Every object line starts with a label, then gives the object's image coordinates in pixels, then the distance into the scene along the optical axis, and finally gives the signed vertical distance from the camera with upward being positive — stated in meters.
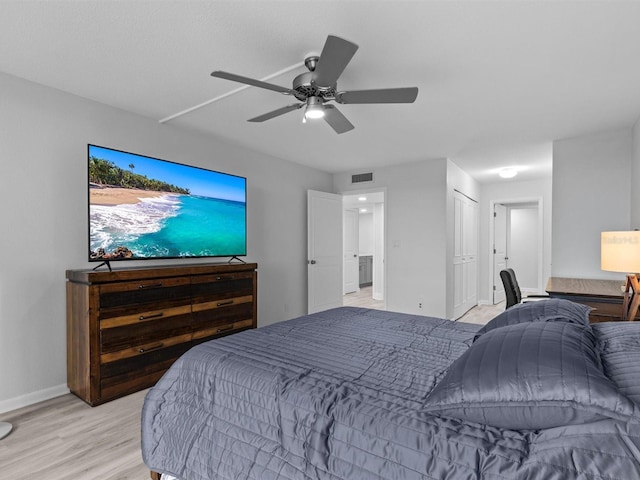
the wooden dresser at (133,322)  2.58 -0.73
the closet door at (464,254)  5.47 -0.31
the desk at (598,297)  2.67 -0.49
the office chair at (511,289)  3.42 -0.53
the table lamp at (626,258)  2.23 -0.15
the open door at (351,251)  8.52 -0.37
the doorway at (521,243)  7.26 -0.13
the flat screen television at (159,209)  2.84 +0.27
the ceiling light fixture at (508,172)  5.35 +1.03
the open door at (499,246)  7.00 -0.20
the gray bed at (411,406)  0.91 -0.60
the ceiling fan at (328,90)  1.75 +0.94
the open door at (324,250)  5.37 -0.23
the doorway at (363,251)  7.58 -0.38
